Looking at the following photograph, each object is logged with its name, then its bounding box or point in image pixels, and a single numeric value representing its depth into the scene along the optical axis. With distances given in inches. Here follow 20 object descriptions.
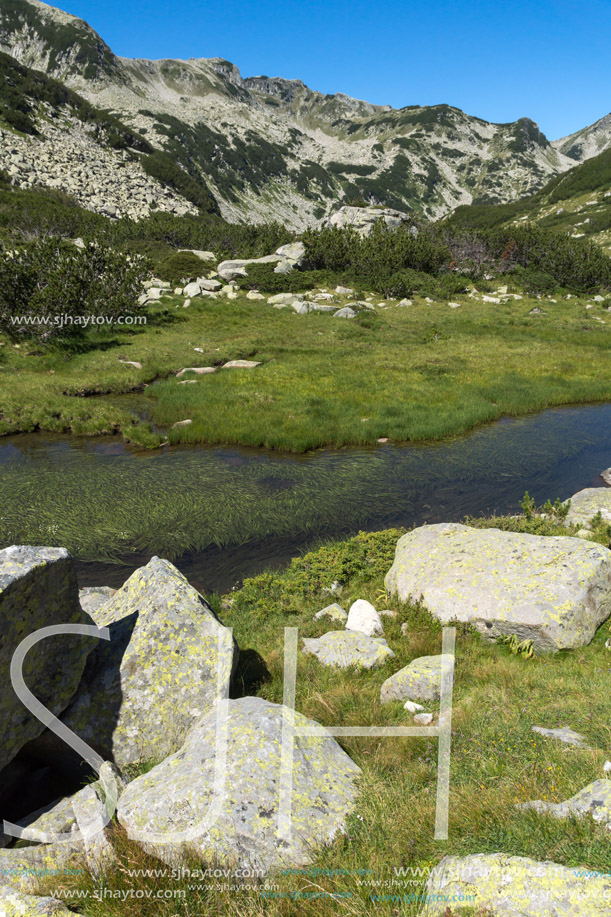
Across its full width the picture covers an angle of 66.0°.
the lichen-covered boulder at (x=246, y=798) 159.8
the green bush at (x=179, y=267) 2348.7
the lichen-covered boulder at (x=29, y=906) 138.4
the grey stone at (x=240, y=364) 1275.8
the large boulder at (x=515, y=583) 305.6
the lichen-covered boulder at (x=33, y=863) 150.9
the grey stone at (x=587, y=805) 138.4
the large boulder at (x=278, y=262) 2385.6
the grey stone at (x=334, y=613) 381.4
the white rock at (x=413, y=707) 248.1
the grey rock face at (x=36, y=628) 184.1
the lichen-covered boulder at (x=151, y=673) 224.2
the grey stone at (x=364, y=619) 348.8
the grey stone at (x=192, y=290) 2079.2
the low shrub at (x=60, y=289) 1299.2
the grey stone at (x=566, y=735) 194.7
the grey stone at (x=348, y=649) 307.1
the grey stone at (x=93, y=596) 355.0
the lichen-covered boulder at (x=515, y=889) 113.9
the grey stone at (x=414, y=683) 259.3
